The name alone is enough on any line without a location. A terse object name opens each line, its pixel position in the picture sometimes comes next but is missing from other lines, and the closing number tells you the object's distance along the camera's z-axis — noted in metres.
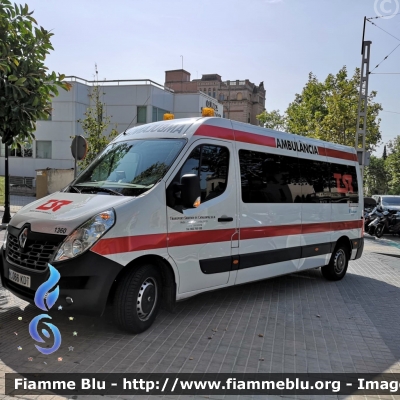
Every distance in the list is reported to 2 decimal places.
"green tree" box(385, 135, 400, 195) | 54.97
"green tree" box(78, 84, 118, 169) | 17.61
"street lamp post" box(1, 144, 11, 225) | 14.94
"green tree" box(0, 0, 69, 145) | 6.55
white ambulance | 4.39
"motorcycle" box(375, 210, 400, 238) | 16.53
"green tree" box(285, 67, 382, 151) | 28.27
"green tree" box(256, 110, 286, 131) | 63.81
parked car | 17.46
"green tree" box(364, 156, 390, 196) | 70.88
